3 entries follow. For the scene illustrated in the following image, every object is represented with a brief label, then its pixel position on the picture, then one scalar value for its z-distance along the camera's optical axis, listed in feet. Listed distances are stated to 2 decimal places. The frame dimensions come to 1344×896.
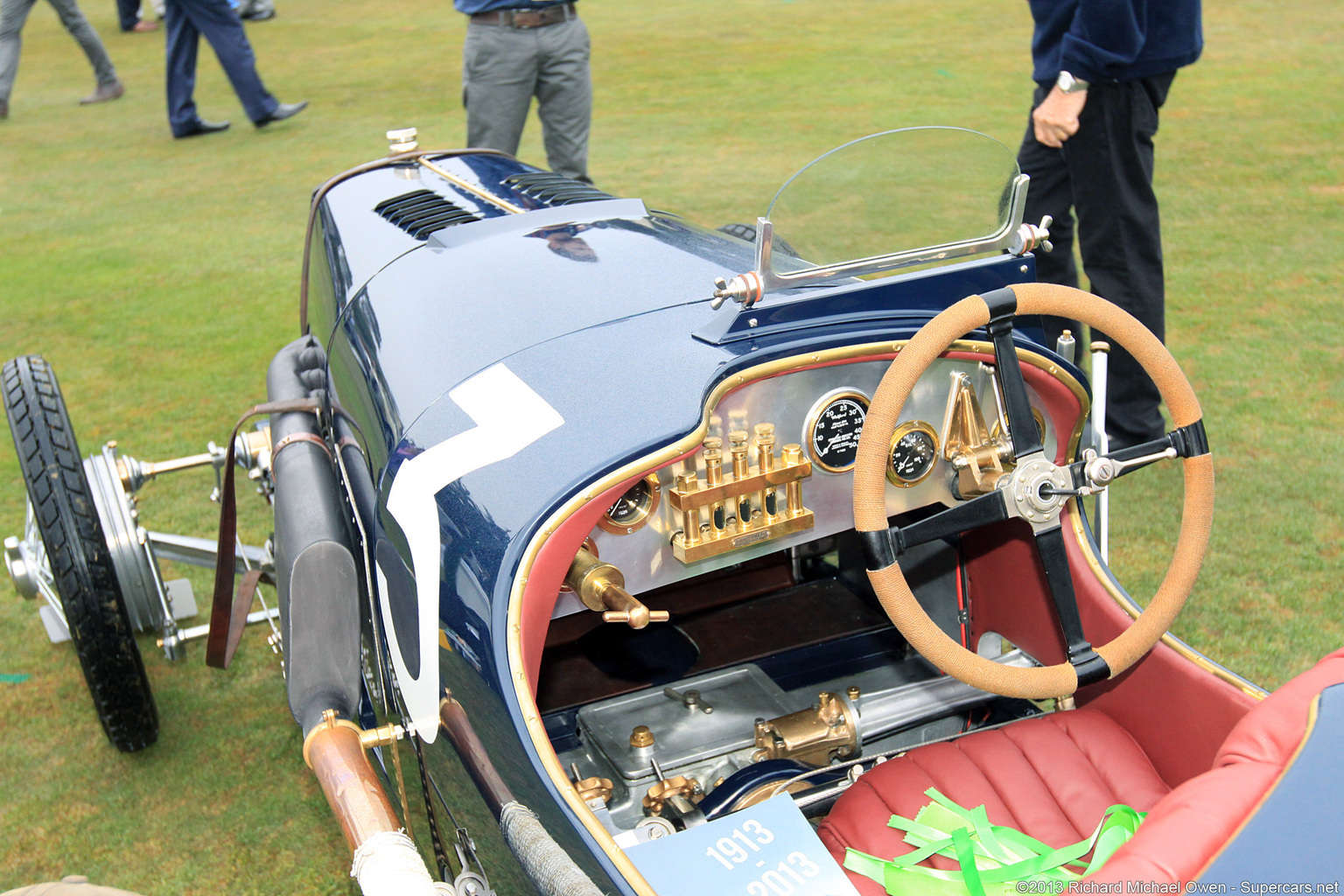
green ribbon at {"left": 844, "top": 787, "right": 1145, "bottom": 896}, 5.66
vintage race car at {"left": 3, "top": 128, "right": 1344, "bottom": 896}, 5.38
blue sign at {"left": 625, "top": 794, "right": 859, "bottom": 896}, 5.17
